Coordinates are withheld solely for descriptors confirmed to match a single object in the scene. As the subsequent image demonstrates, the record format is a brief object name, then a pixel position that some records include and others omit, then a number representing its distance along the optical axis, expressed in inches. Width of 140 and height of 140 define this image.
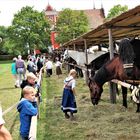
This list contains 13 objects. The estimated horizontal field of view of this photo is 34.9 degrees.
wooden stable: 173.4
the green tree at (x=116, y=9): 1794.5
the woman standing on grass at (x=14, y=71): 440.1
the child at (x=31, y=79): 184.6
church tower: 2714.7
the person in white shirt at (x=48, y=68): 613.7
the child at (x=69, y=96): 216.4
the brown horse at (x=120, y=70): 153.2
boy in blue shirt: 132.8
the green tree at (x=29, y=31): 1957.3
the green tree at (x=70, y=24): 1671.1
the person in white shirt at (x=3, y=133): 80.4
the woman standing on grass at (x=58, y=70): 583.4
